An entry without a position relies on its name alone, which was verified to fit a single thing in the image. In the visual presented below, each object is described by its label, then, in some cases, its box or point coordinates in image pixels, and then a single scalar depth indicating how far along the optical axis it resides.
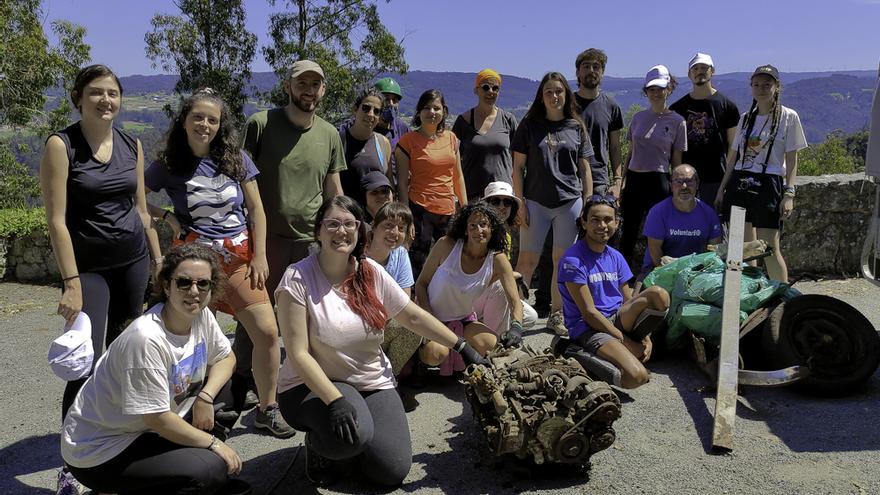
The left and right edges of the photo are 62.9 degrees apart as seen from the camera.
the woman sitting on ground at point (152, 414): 2.81
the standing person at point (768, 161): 5.56
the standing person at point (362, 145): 5.08
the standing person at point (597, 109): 6.01
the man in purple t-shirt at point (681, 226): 5.51
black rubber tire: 4.38
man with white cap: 6.15
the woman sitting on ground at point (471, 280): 4.61
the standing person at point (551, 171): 5.67
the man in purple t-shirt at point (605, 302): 4.48
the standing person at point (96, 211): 3.24
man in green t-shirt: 4.21
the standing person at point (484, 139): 5.79
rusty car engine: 3.27
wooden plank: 3.77
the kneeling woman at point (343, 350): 3.20
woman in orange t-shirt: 5.45
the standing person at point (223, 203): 3.70
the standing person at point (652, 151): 6.02
